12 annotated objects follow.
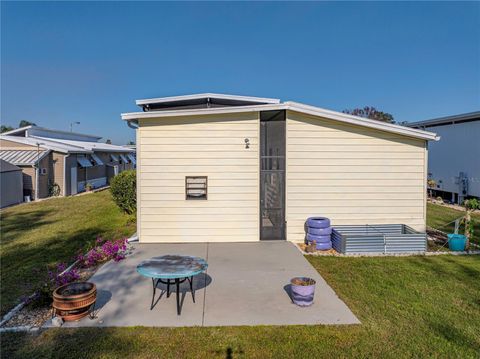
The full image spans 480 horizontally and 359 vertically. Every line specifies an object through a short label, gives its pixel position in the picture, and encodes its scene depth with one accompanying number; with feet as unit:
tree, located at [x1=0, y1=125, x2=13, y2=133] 211.61
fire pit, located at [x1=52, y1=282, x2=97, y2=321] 14.88
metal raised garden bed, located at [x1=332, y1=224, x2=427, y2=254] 26.71
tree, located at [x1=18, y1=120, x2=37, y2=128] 238.48
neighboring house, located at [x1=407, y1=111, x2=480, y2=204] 51.75
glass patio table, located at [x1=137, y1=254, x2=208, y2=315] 14.94
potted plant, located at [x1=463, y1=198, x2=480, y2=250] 27.86
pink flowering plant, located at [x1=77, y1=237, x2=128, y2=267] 23.63
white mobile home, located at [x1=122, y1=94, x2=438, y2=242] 29.50
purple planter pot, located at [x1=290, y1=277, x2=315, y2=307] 16.70
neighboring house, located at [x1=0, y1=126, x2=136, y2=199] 61.31
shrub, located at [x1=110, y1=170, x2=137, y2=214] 42.83
